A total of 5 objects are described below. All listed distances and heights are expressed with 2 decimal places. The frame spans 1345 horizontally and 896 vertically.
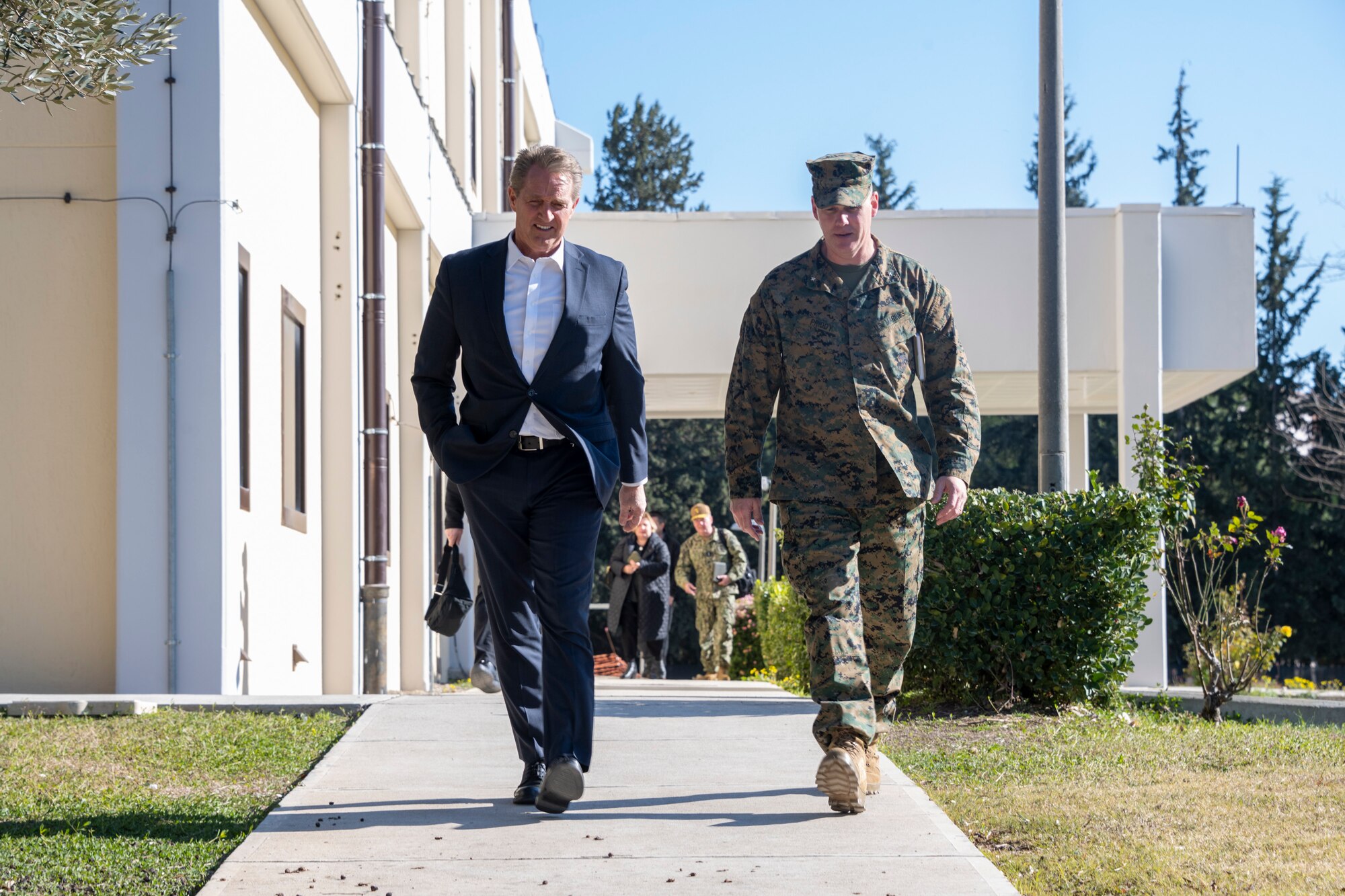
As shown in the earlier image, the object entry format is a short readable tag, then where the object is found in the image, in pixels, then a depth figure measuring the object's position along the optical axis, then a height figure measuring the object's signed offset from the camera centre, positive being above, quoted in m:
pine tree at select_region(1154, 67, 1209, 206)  57.28 +10.98
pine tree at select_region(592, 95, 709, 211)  61.97 +11.68
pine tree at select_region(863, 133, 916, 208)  62.66 +11.21
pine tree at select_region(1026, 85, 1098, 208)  60.44 +11.40
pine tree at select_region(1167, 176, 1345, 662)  42.97 -0.15
